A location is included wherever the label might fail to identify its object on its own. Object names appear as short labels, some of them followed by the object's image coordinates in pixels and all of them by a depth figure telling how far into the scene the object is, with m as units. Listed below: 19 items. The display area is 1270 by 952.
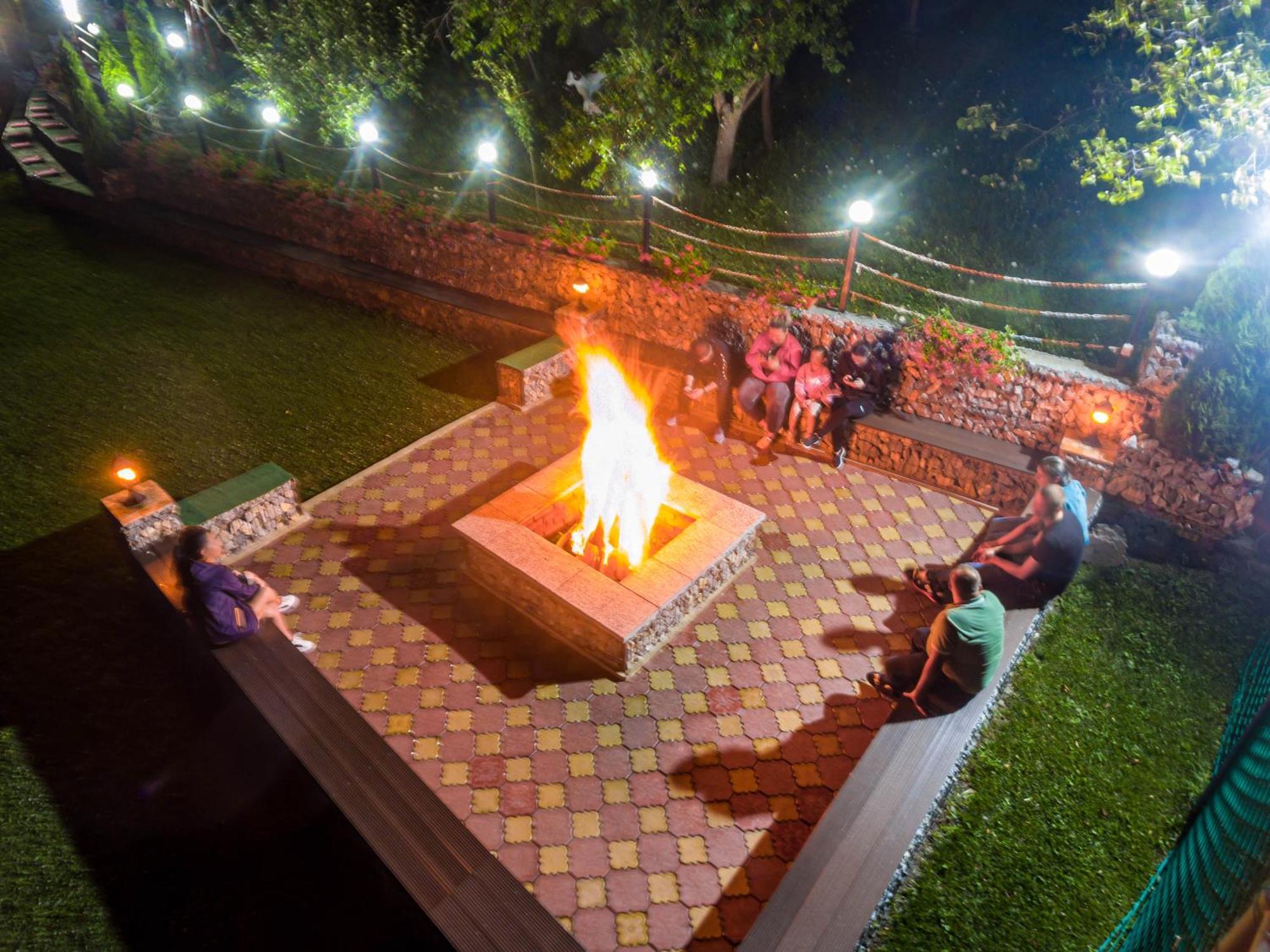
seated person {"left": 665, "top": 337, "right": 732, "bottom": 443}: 9.57
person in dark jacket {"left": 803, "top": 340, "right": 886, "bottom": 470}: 8.97
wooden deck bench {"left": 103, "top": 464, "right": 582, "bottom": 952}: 4.41
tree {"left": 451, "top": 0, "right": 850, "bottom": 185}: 10.38
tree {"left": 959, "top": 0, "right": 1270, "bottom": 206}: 7.75
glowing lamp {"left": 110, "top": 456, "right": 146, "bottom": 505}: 6.77
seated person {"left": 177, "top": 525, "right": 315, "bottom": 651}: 5.86
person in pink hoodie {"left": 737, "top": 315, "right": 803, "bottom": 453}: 9.00
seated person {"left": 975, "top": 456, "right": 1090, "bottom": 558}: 6.46
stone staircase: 17.81
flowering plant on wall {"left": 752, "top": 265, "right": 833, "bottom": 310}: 9.85
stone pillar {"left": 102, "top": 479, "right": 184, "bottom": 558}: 6.82
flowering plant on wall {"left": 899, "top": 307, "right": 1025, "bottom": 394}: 8.66
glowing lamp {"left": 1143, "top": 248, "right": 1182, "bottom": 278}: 7.71
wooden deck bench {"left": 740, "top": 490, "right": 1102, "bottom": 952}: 4.55
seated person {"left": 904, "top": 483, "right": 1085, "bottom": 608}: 6.32
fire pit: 6.60
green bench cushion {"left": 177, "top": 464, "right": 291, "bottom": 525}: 7.39
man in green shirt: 5.32
